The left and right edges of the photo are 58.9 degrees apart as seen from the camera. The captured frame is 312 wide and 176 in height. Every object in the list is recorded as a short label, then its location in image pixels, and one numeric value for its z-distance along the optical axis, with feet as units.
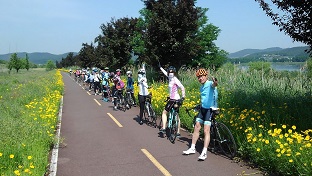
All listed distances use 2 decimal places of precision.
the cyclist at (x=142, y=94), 35.06
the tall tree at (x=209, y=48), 130.65
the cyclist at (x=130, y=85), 46.21
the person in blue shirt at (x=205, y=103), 21.18
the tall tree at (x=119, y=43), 97.86
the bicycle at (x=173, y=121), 26.35
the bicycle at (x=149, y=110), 34.00
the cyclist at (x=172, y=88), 27.37
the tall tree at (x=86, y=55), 166.11
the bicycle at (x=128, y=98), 47.06
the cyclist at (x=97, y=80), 71.92
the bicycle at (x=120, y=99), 47.79
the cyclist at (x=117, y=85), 47.73
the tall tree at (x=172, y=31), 58.13
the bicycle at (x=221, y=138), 21.35
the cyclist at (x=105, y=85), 61.87
